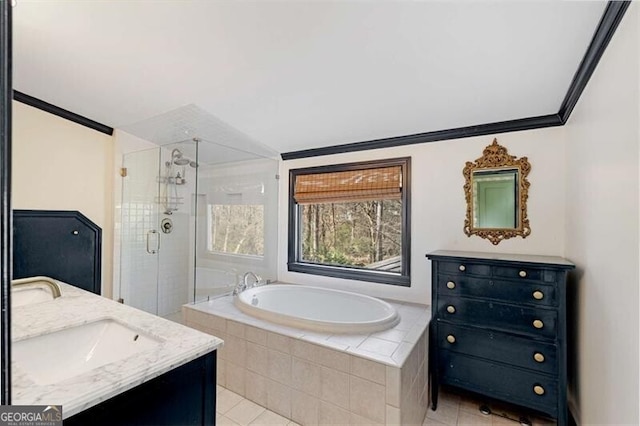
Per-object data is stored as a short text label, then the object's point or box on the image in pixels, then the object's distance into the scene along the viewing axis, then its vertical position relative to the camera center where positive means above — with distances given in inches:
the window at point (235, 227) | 140.6 -6.5
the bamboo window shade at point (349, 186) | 113.5 +12.1
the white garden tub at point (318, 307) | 82.1 -32.1
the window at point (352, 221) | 113.3 -2.7
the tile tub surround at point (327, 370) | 65.7 -39.3
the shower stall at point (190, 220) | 131.5 -3.3
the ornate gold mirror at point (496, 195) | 91.0 +6.8
